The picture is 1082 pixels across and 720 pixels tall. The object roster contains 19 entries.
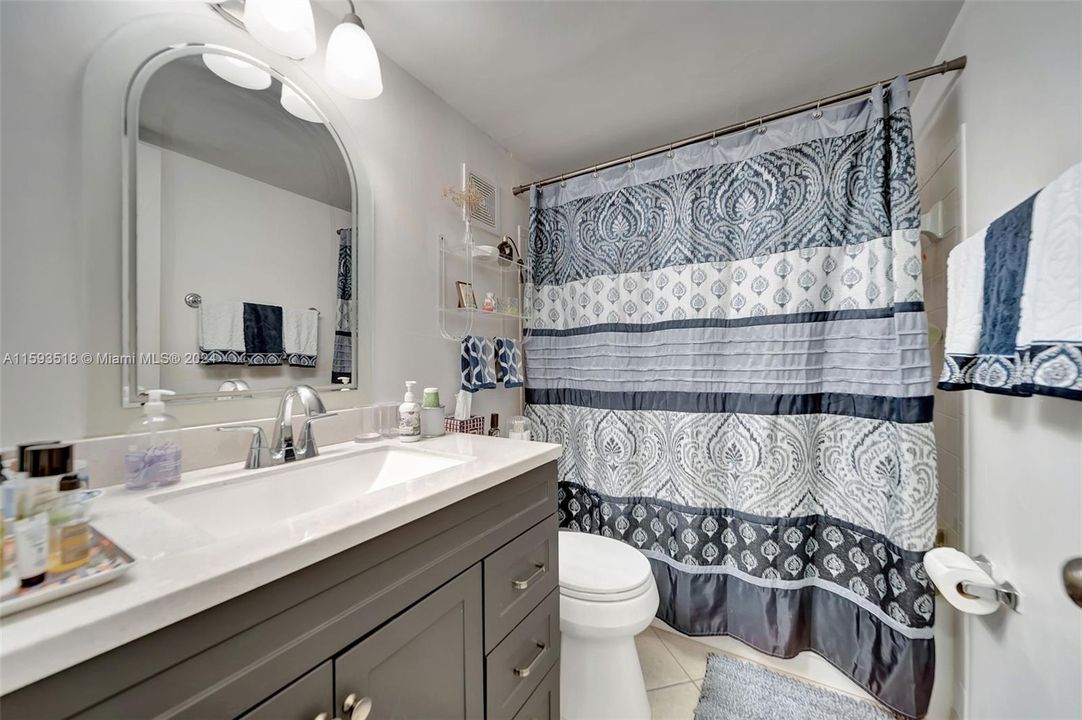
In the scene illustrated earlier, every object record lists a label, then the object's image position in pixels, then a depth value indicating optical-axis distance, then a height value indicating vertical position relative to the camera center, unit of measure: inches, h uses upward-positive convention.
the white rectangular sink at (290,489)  29.6 -12.2
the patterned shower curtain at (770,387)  49.6 -4.5
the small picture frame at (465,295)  61.4 +10.1
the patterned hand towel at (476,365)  62.3 -1.3
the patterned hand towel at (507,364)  69.8 -1.3
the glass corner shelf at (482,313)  62.2 +7.8
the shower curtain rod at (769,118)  46.6 +36.2
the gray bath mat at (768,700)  51.0 -48.1
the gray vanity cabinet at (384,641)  15.7 -16.2
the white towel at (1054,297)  25.1 +4.5
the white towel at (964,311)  35.9 +4.8
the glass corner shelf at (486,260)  61.6 +17.4
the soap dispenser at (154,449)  28.7 -7.4
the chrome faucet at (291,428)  36.7 -7.1
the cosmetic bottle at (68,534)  16.8 -8.2
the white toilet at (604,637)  46.7 -35.8
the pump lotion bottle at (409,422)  47.1 -8.2
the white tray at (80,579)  14.4 -9.5
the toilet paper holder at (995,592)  36.4 -23.4
